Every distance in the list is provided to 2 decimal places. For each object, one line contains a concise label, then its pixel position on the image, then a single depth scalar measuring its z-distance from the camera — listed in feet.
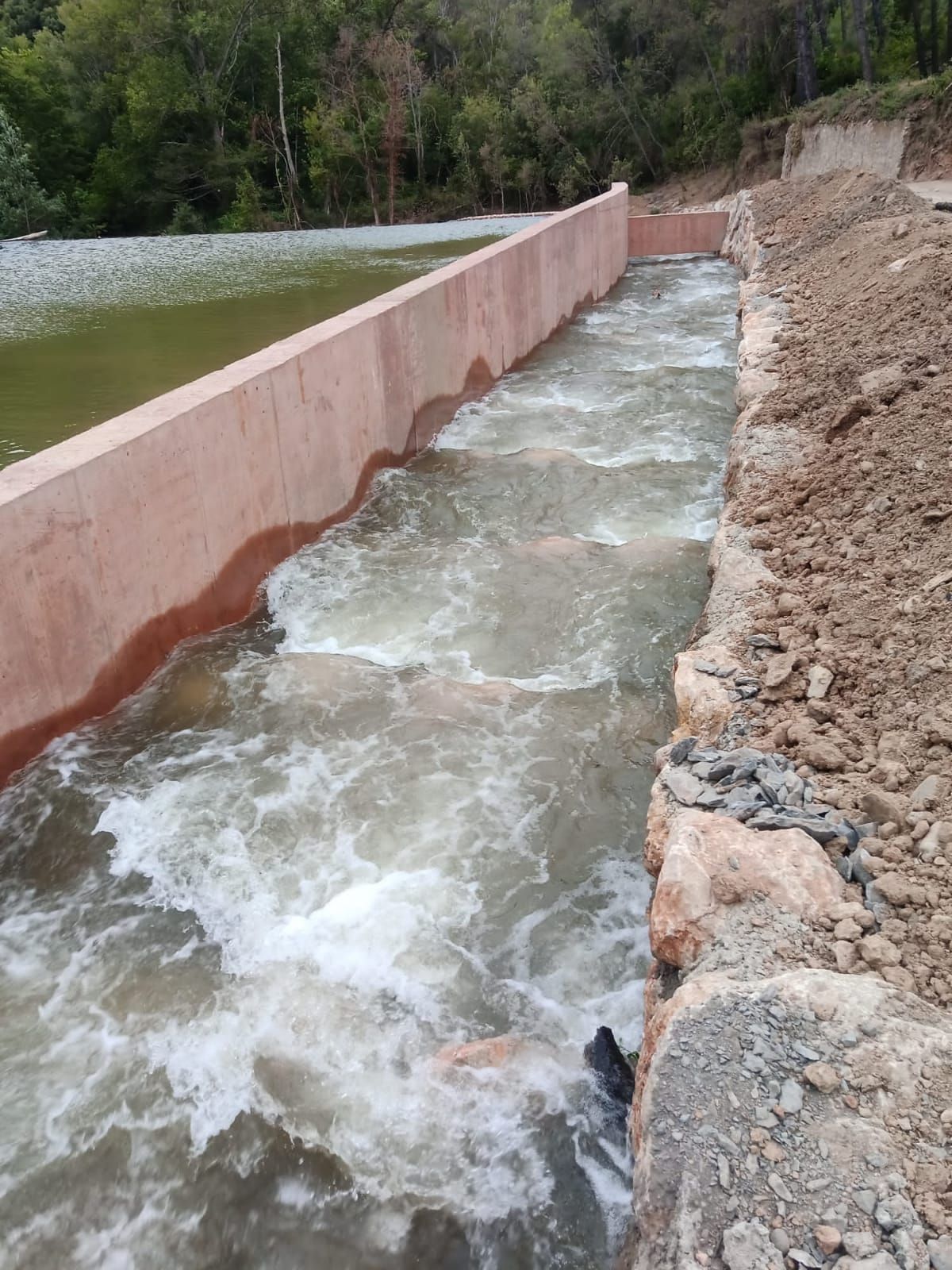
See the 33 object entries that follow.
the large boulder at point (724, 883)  9.27
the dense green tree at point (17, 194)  131.44
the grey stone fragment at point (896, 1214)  6.47
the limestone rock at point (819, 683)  12.39
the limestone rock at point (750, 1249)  6.45
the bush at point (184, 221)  158.61
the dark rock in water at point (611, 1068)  10.05
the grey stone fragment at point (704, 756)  11.89
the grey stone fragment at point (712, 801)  10.93
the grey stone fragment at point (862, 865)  9.40
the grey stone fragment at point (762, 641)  14.06
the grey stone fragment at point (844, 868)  9.48
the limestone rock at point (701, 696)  12.74
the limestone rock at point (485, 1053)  10.50
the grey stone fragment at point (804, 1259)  6.36
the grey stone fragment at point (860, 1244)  6.36
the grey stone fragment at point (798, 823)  9.98
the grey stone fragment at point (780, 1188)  6.80
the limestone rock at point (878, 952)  8.41
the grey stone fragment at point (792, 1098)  7.29
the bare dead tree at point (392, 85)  143.33
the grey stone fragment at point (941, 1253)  6.17
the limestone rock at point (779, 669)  12.93
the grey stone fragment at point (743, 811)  10.54
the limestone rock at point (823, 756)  11.07
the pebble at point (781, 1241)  6.50
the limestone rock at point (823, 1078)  7.34
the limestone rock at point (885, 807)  9.91
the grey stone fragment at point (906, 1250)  6.24
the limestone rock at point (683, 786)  11.21
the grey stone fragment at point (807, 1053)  7.57
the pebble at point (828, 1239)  6.43
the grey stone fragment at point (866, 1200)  6.61
